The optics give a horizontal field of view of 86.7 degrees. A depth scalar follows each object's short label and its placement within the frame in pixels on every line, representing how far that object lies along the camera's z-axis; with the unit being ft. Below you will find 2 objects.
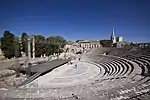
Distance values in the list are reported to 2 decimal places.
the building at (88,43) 165.04
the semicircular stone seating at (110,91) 11.39
